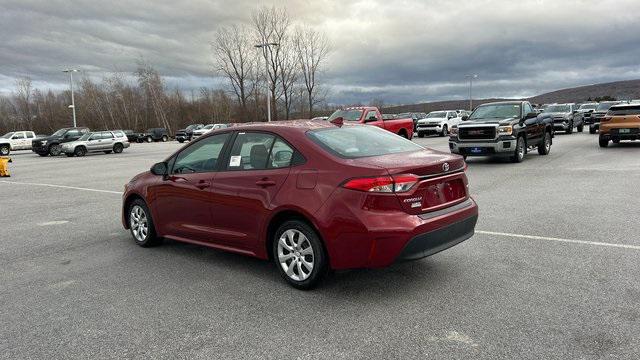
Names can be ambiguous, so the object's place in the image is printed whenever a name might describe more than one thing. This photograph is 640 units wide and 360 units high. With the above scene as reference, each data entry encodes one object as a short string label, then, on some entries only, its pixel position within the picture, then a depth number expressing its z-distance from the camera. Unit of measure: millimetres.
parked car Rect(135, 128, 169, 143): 59122
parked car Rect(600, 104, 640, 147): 18547
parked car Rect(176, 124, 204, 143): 51438
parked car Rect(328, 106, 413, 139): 21688
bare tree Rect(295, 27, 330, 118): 74125
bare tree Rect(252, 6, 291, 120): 69688
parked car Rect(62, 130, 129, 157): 31344
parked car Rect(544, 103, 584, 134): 29547
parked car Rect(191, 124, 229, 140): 49128
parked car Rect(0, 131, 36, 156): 40375
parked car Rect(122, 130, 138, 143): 59031
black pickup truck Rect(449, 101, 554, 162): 14734
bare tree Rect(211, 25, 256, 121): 69606
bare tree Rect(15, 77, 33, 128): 97750
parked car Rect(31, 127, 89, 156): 32438
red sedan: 4176
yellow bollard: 18219
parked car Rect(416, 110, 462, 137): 34750
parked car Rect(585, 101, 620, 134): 29694
